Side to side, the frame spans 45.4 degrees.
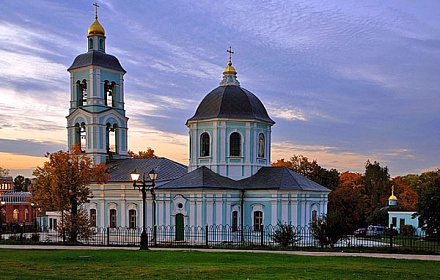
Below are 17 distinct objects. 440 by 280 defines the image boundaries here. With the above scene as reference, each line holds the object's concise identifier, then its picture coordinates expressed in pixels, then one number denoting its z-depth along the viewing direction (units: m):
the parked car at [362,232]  43.33
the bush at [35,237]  30.95
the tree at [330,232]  24.30
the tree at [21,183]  116.35
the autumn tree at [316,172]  55.78
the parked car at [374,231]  44.06
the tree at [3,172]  82.74
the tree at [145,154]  61.36
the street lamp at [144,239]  22.16
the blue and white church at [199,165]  34.84
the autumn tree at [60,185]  32.38
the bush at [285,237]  24.25
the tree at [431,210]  33.78
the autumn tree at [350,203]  52.37
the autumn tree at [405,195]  59.71
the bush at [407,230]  42.79
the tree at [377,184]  66.00
